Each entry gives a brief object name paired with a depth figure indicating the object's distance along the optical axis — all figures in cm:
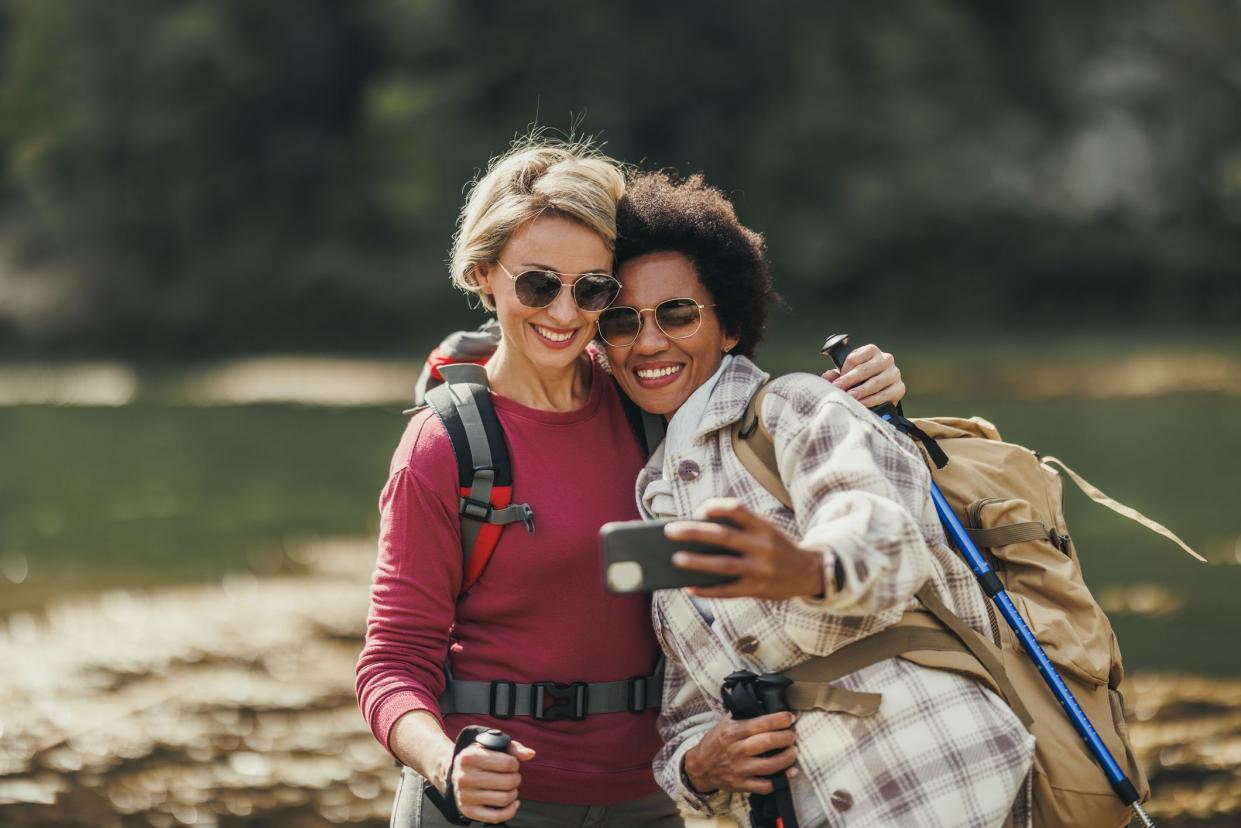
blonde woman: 273
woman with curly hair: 214
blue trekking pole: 255
